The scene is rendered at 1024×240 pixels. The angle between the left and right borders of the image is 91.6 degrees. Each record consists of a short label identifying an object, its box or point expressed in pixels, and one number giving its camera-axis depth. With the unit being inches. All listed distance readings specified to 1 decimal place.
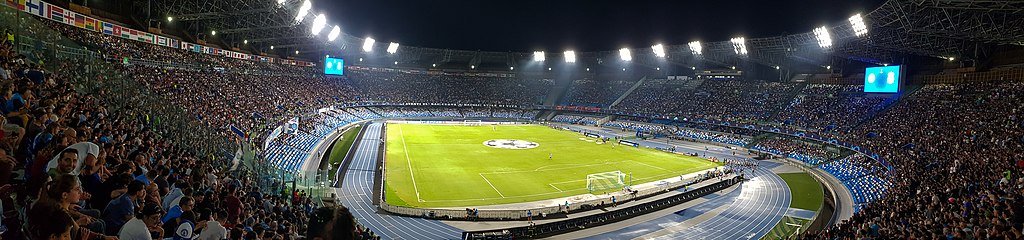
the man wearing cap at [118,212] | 184.7
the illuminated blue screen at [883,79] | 1849.2
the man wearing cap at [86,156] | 207.0
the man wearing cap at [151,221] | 171.6
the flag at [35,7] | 1058.4
